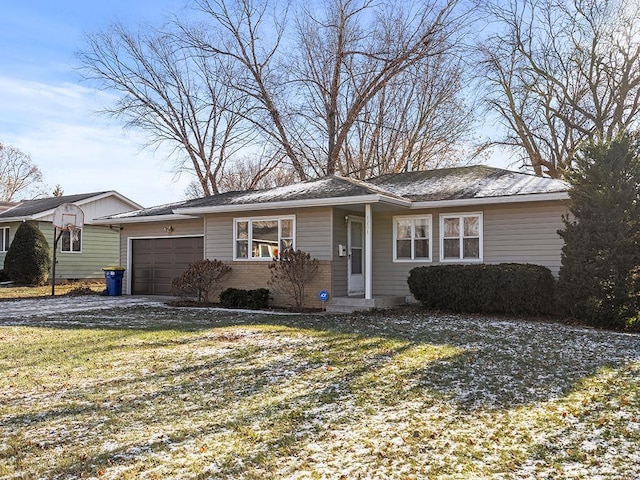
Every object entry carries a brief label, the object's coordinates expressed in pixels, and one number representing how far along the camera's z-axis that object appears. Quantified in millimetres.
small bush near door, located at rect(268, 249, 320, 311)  12023
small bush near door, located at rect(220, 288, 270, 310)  12413
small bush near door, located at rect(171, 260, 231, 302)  13371
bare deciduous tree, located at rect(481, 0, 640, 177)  19906
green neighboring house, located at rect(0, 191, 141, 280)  21891
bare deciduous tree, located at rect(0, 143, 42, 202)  42406
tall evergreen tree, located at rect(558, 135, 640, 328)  9055
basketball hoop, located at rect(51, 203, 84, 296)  18016
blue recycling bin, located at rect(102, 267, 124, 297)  16344
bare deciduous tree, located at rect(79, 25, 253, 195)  24547
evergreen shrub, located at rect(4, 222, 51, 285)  20234
